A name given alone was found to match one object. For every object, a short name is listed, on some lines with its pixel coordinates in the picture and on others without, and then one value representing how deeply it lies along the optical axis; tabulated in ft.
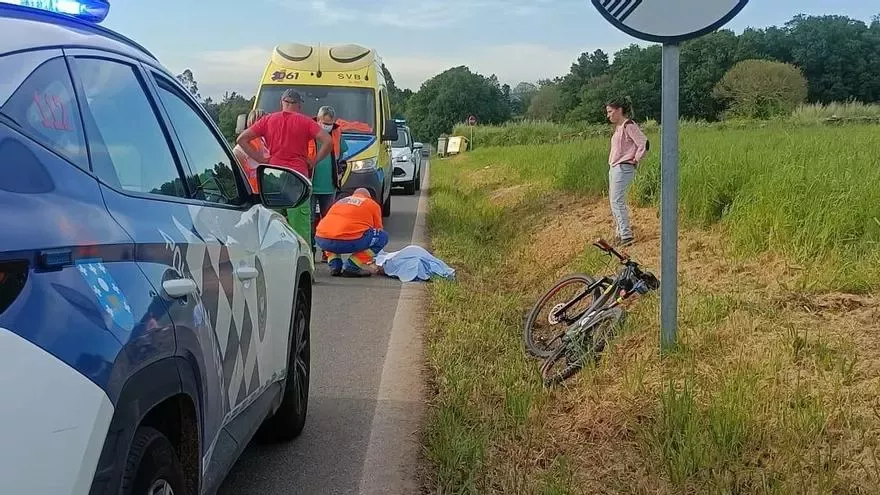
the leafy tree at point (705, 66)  243.19
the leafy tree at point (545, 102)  323.57
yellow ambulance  44.32
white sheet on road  30.27
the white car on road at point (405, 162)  69.62
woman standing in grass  30.07
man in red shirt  29.78
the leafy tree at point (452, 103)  352.28
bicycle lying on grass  17.84
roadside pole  15.05
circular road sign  14.29
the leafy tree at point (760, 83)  196.13
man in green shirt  34.55
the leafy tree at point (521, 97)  399.24
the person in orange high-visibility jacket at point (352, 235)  30.58
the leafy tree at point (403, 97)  354.25
